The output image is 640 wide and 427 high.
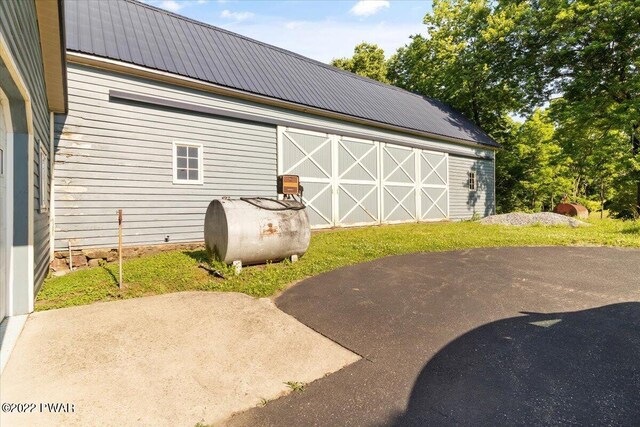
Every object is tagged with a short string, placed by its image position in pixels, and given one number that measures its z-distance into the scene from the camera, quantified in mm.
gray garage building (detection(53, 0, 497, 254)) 7129
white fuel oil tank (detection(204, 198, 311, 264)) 5883
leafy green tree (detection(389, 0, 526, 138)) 19438
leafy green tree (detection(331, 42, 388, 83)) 30750
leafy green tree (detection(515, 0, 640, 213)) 15234
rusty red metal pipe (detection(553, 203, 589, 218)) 18438
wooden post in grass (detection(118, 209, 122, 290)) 5152
